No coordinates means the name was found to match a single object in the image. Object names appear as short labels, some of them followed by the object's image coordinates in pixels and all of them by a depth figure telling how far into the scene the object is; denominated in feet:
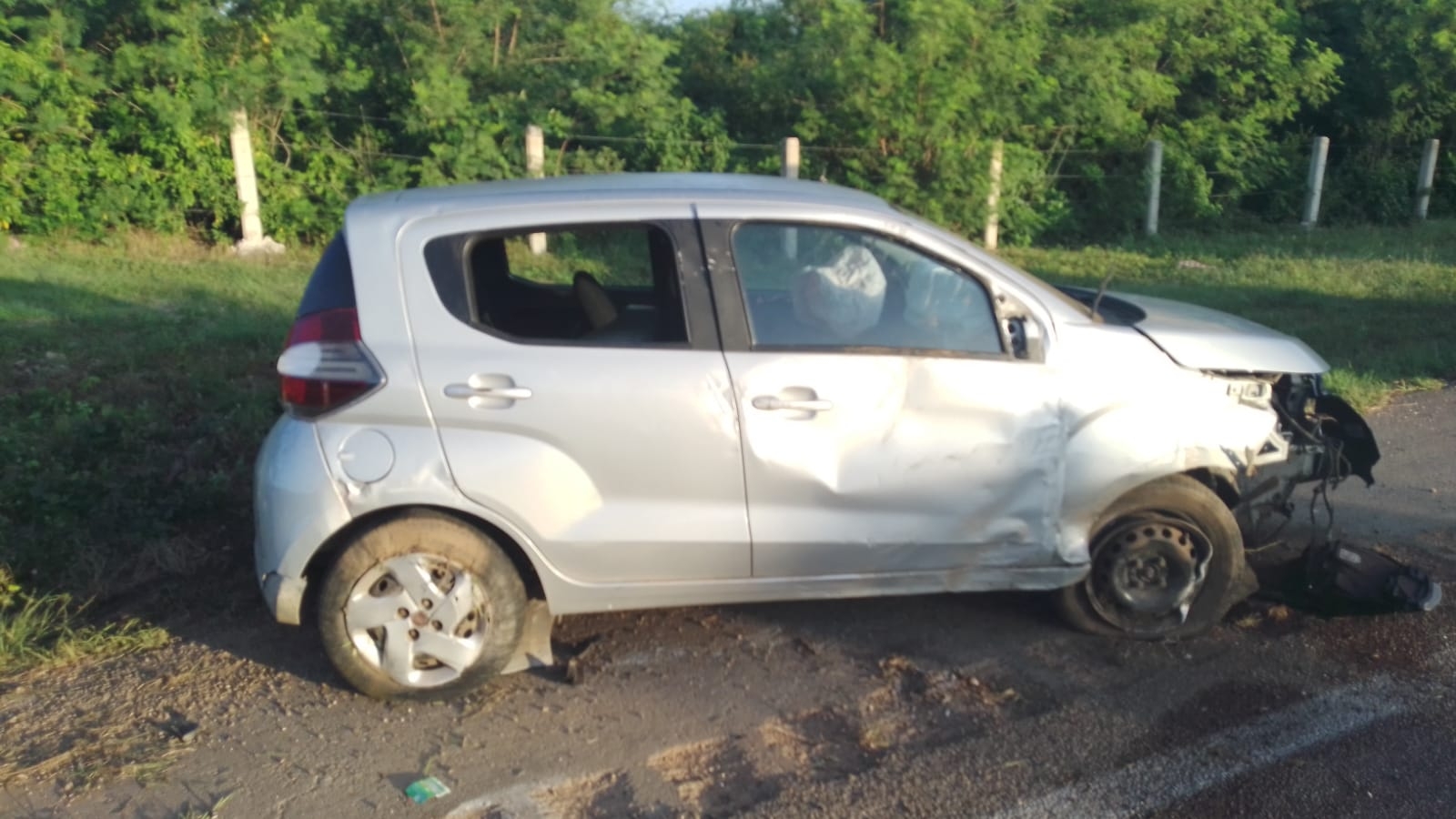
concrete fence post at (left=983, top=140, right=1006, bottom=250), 50.75
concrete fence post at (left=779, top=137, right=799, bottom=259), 46.60
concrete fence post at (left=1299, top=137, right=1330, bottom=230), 62.95
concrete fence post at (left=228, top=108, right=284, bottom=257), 44.34
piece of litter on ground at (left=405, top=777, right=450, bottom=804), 12.54
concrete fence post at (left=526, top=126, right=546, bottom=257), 45.11
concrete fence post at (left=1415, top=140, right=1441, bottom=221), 66.33
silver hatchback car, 13.93
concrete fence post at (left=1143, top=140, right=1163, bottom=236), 59.47
